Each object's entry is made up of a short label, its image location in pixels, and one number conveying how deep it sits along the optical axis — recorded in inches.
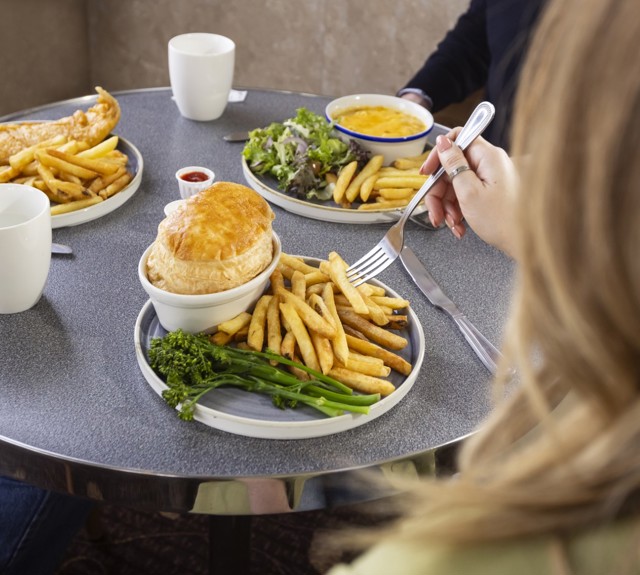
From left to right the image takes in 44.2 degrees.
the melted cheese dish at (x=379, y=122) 86.2
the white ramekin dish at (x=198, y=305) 54.7
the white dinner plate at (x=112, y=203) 72.1
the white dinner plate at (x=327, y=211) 76.5
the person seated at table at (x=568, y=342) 22.8
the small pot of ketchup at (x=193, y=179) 76.7
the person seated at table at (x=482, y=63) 104.9
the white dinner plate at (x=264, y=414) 49.7
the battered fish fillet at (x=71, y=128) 78.4
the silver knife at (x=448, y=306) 58.7
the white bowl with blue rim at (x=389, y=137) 83.2
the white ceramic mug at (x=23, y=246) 57.7
